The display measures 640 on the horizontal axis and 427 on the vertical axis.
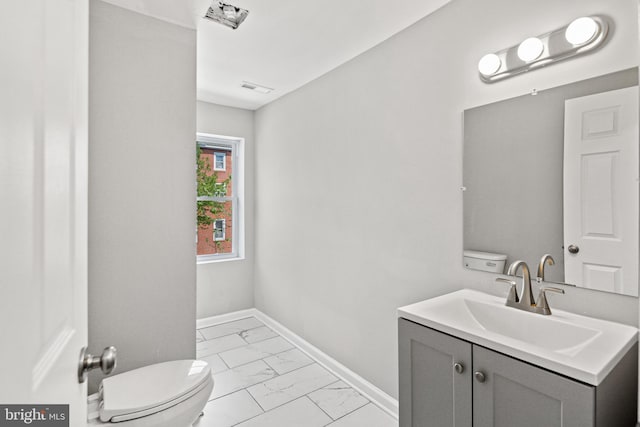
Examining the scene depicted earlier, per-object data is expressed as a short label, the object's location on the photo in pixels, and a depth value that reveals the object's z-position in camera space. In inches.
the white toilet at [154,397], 53.1
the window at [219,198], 144.6
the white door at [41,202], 15.3
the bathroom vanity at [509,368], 37.0
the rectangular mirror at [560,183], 46.9
